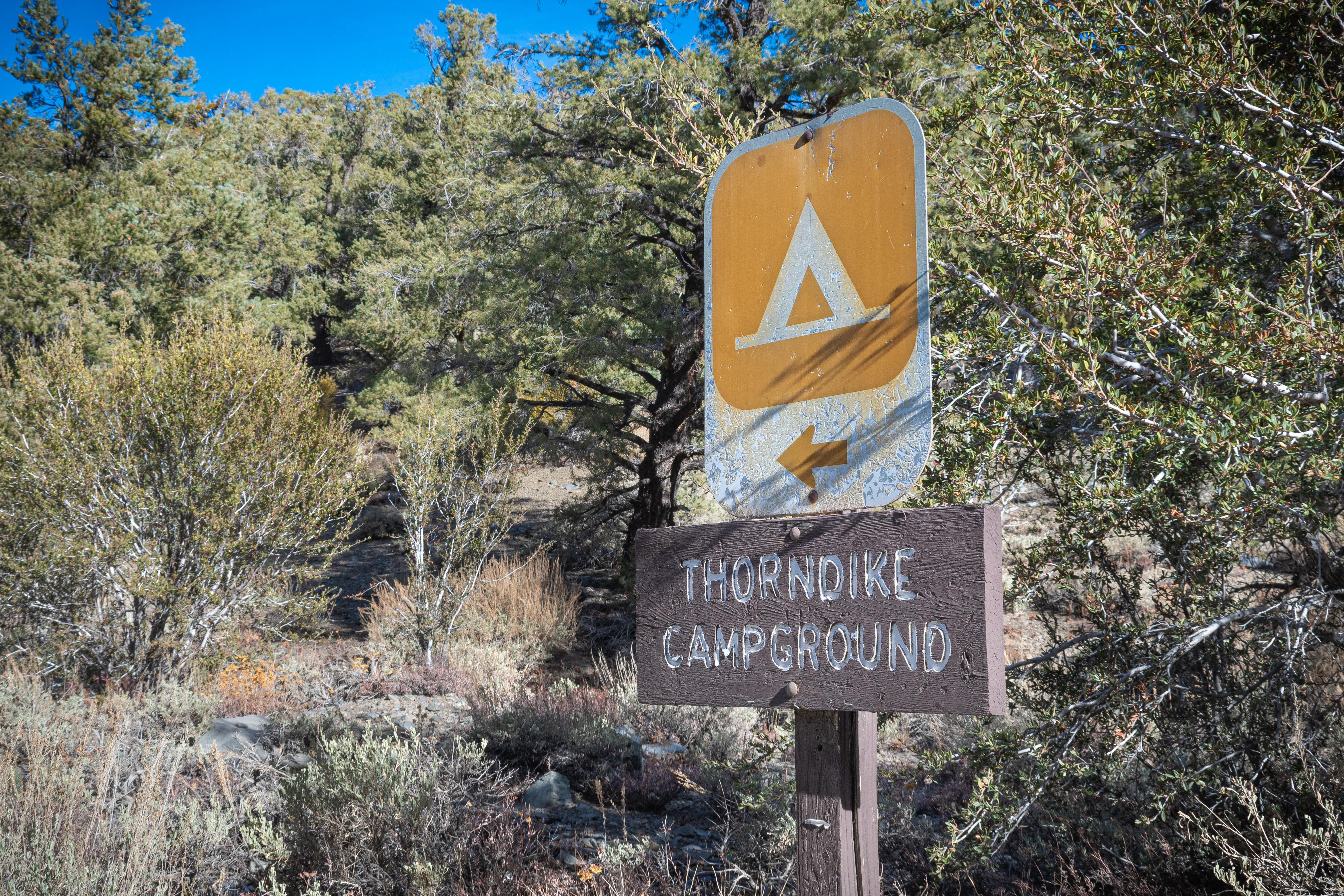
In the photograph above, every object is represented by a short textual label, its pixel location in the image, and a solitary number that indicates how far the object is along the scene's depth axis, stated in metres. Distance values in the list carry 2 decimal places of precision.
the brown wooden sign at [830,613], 1.60
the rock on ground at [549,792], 4.81
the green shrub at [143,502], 7.45
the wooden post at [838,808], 1.82
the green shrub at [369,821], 3.46
